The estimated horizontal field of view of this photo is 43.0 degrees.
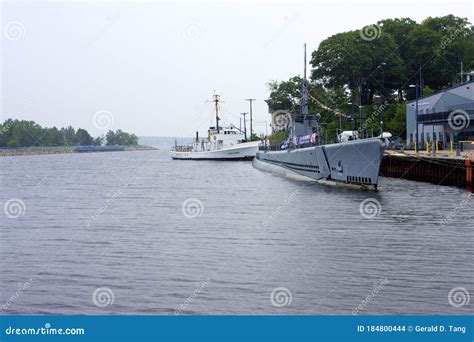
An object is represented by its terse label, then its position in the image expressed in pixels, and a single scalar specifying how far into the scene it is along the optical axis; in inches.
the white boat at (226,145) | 4498.0
